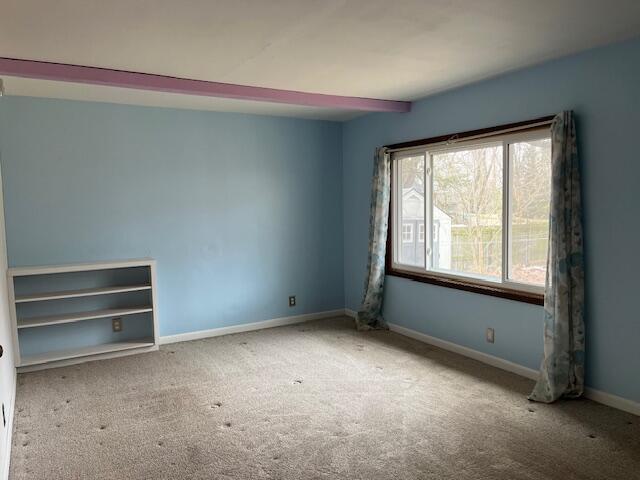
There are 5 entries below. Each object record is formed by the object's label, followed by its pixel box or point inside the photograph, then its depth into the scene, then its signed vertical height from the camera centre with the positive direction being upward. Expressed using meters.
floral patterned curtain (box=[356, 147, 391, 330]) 5.00 -0.39
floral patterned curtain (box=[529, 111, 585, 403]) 3.22 -0.46
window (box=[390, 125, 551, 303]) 3.68 -0.06
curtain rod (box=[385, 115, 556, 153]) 3.48 +0.59
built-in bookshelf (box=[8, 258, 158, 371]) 4.07 -0.86
